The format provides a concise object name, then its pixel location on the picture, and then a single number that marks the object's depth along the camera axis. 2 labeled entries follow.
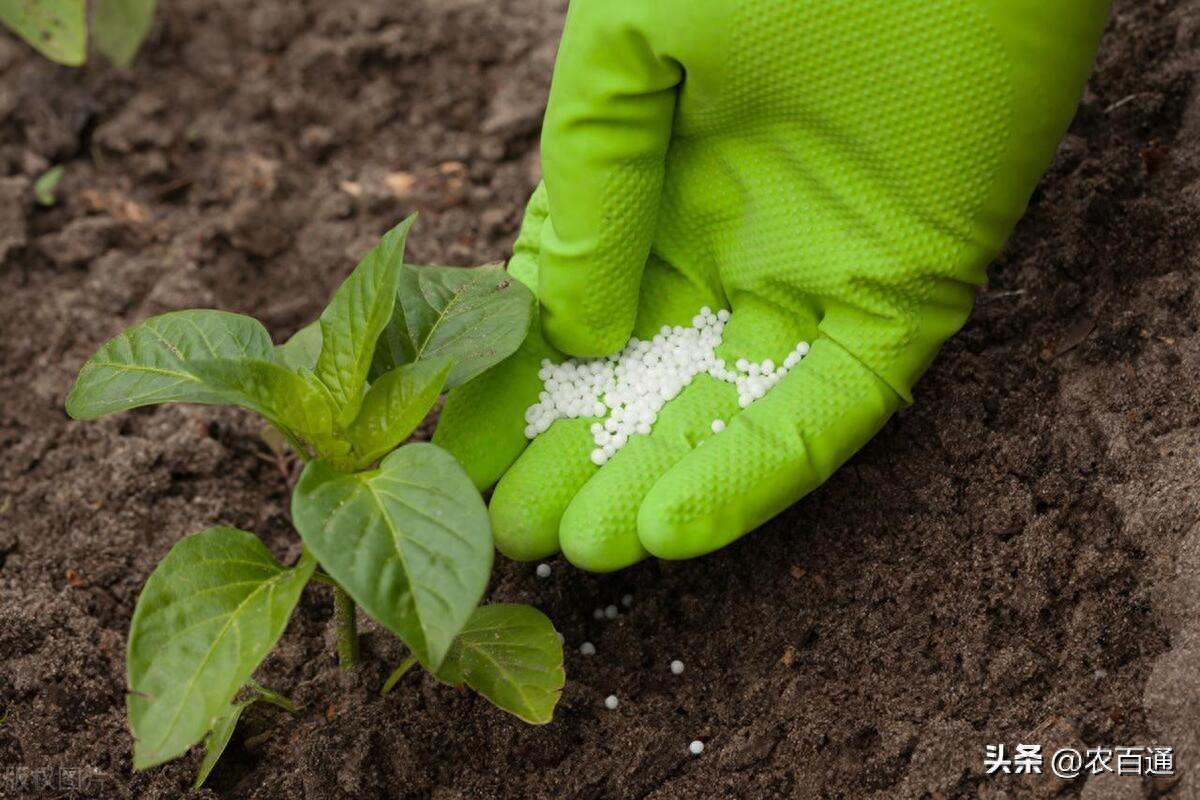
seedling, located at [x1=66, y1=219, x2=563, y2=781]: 0.64
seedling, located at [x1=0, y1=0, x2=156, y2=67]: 0.85
